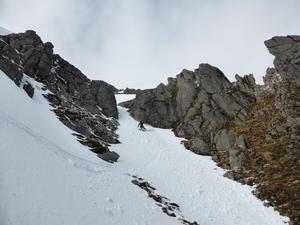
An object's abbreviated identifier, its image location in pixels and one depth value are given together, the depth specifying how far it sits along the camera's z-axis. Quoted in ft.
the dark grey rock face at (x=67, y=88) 114.42
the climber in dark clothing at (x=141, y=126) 141.53
